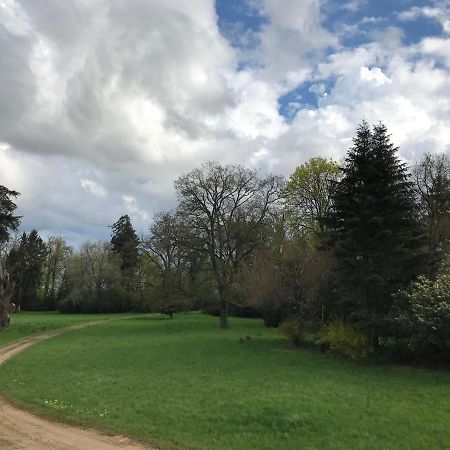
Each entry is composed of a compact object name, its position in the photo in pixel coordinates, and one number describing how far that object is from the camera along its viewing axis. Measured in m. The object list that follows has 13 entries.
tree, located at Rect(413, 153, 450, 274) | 31.98
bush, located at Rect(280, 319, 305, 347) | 29.77
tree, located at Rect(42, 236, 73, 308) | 102.19
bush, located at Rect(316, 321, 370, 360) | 22.95
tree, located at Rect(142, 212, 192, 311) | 44.97
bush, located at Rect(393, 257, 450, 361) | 19.37
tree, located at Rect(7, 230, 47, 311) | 93.12
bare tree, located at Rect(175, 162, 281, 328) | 44.47
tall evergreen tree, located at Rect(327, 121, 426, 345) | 23.22
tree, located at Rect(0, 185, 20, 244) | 45.29
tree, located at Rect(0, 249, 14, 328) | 45.44
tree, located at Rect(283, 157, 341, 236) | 45.41
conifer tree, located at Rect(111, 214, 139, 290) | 93.19
